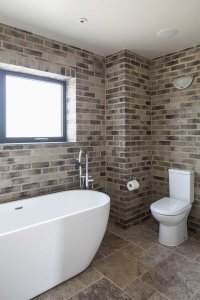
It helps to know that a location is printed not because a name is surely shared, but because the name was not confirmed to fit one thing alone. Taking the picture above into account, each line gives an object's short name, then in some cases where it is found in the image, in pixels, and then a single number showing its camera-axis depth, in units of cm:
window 245
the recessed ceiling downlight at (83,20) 212
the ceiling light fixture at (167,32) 232
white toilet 242
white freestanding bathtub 154
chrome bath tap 270
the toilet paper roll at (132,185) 281
